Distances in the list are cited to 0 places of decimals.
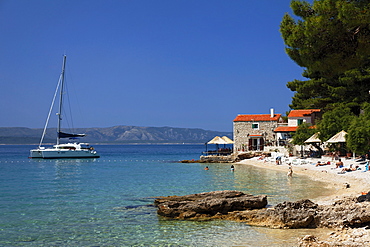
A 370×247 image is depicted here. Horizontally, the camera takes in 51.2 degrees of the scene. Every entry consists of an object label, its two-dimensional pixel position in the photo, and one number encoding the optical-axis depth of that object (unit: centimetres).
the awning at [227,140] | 5884
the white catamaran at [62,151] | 6400
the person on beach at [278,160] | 4212
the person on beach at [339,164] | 2964
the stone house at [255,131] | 5741
